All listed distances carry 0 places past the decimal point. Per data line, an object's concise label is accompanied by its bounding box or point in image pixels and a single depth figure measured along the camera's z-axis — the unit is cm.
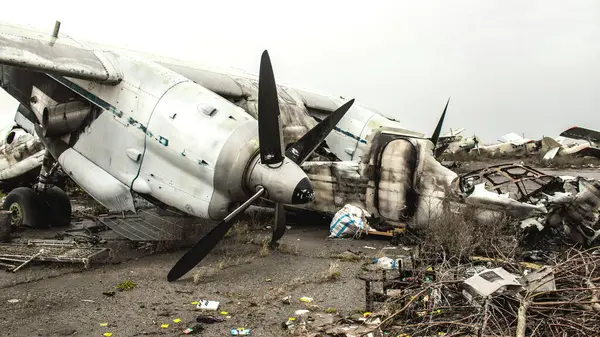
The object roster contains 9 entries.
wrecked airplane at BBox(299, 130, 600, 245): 888
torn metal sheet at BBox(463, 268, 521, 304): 484
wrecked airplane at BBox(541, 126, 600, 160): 2661
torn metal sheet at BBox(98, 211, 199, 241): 854
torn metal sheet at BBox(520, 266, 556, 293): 495
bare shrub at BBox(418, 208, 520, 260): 757
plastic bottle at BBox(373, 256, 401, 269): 790
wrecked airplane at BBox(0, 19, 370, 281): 737
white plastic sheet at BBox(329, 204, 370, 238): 1030
